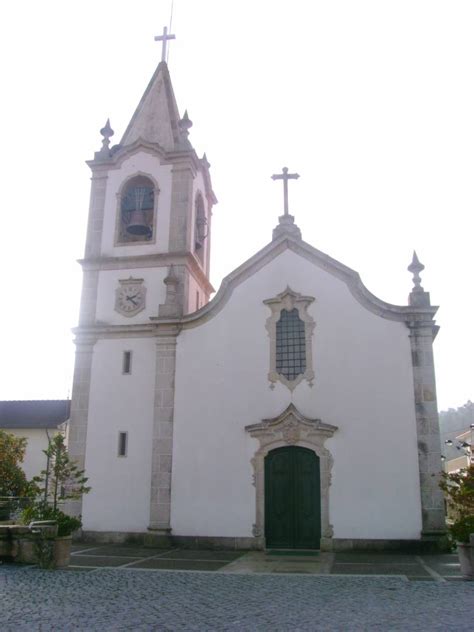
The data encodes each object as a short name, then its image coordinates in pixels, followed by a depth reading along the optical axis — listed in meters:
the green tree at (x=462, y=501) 11.70
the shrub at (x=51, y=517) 12.79
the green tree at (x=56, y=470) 13.46
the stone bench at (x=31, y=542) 12.48
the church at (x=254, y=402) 16.08
